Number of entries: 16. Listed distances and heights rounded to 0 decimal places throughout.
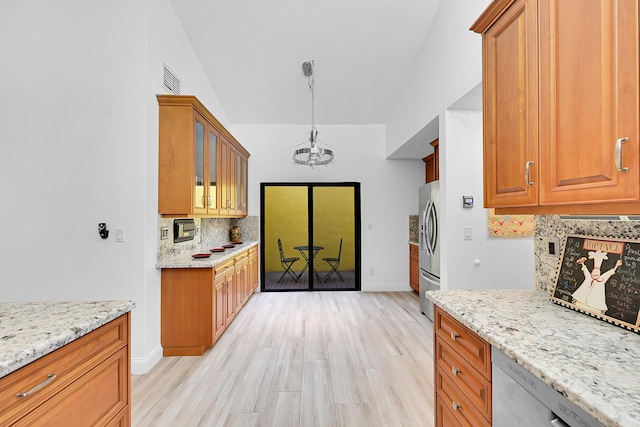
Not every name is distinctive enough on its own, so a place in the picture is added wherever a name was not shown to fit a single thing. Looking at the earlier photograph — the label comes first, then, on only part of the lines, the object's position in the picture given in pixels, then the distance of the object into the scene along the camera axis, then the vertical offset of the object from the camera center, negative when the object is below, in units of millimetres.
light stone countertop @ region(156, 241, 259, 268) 2899 -422
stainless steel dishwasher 804 -542
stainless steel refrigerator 3809 -308
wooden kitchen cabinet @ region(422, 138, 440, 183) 4273 +848
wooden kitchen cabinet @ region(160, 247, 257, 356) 2943 -881
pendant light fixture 3607 +761
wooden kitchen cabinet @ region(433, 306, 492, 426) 1188 -681
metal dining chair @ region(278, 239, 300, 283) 6265 -1082
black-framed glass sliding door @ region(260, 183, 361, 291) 6941 -281
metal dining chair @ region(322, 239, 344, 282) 6439 -1088
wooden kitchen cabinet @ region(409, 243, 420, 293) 5285 -874
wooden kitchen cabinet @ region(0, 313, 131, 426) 908 -575
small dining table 5672 -772
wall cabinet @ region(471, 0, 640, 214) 929 +409
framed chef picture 1103 -243
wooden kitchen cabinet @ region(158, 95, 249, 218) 2938 +597
